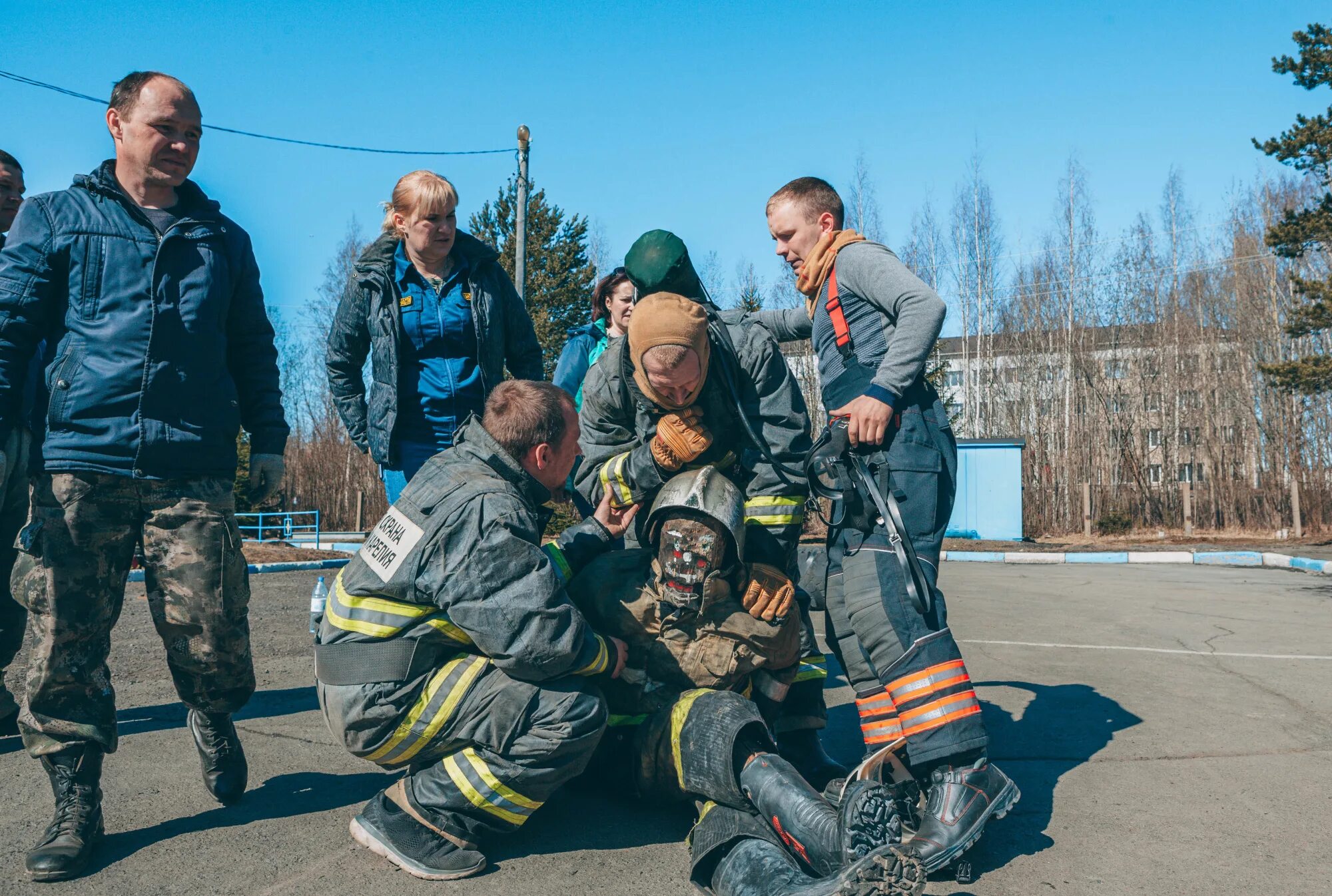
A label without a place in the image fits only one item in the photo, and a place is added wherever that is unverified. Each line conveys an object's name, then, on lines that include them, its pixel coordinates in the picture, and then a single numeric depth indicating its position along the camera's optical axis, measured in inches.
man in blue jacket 109.9
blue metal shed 885.8
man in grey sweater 107.3
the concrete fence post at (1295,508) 904.3
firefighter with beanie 127.0
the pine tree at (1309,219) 730.8
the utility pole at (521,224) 622.2
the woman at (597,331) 196.4
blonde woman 155.2
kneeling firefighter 101.8
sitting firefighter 95.3
